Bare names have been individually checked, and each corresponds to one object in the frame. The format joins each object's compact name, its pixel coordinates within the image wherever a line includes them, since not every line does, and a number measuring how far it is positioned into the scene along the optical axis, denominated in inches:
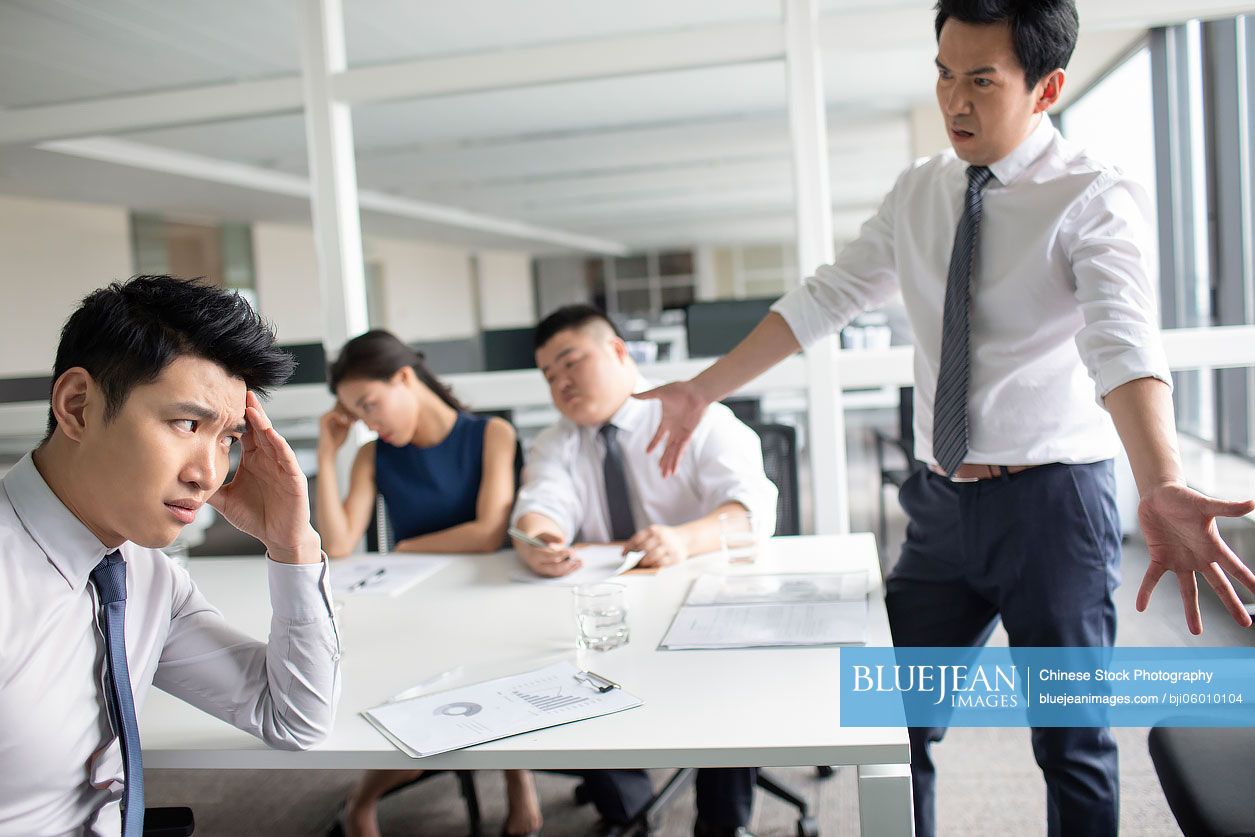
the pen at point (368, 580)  81.0
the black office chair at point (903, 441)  157.8
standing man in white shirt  60.6
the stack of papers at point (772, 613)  60.7
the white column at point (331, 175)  114.5
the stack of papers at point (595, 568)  78.2
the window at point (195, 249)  395.9
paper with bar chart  49.5
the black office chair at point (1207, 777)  51.1
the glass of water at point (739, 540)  79.7
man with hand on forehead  44.3
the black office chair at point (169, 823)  51.5
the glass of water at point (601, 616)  61.9
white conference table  46.5
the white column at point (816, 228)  103.8
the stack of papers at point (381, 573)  80.4
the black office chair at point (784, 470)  97.7
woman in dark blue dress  94.6
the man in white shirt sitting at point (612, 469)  88.4
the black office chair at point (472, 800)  87.9
